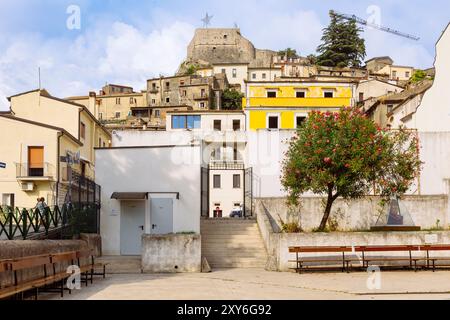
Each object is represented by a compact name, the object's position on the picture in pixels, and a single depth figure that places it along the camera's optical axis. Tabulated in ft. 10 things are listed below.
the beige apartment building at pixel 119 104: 338.75
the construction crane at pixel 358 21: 373.44
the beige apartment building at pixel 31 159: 134.82
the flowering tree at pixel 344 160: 78.02
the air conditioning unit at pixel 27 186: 136.56
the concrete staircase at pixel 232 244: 77.51
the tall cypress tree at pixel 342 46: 361.51
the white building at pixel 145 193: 83.61
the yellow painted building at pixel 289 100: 180.04
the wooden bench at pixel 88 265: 57.47
